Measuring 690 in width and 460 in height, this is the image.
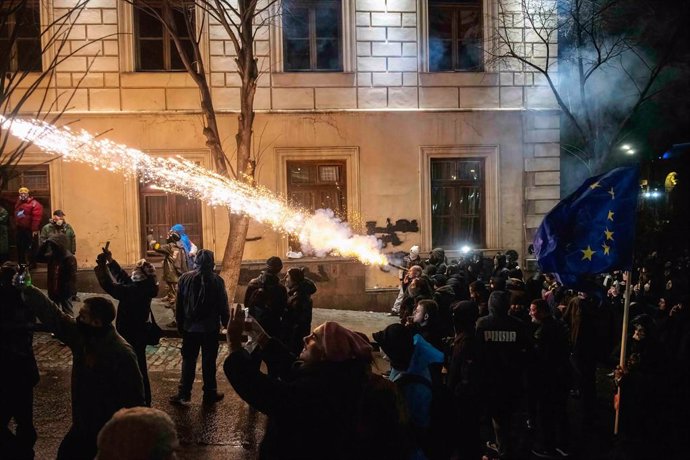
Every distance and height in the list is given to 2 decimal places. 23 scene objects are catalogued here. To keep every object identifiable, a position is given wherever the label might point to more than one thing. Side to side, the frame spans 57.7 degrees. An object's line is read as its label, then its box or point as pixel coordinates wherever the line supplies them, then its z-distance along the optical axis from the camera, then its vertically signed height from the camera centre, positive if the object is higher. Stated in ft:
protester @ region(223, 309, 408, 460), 10.47 -3.35
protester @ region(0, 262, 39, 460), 18.07 -4.82
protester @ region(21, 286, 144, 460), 14.79 -4.01
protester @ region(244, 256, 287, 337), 26.17 -3.92
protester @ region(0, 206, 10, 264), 43.39 -1.66
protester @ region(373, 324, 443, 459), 12.78 -3.57
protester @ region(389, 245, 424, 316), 40.50 -4.15
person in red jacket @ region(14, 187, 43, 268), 45.09 -0.81
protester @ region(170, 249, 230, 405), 25.40 -4.46
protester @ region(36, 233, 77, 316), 34.19 -3.34
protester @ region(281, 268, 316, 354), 26.71 -4.45
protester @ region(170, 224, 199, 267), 41.78 -2.25
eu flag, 20.97 -0.85
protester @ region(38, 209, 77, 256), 39.65 -1.07
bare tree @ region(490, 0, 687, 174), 48.14 +12.64
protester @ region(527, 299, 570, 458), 20.79 -5.82
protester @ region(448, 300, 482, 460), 18.74 -4.62
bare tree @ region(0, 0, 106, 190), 46.98 +11.66
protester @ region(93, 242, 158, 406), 22.84 -3.22
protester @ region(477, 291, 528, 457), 18.83 -4.70
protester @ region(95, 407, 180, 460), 8.51 -3.14
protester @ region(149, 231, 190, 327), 41.29 -3.31
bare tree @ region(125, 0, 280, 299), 38.04 +5.64
